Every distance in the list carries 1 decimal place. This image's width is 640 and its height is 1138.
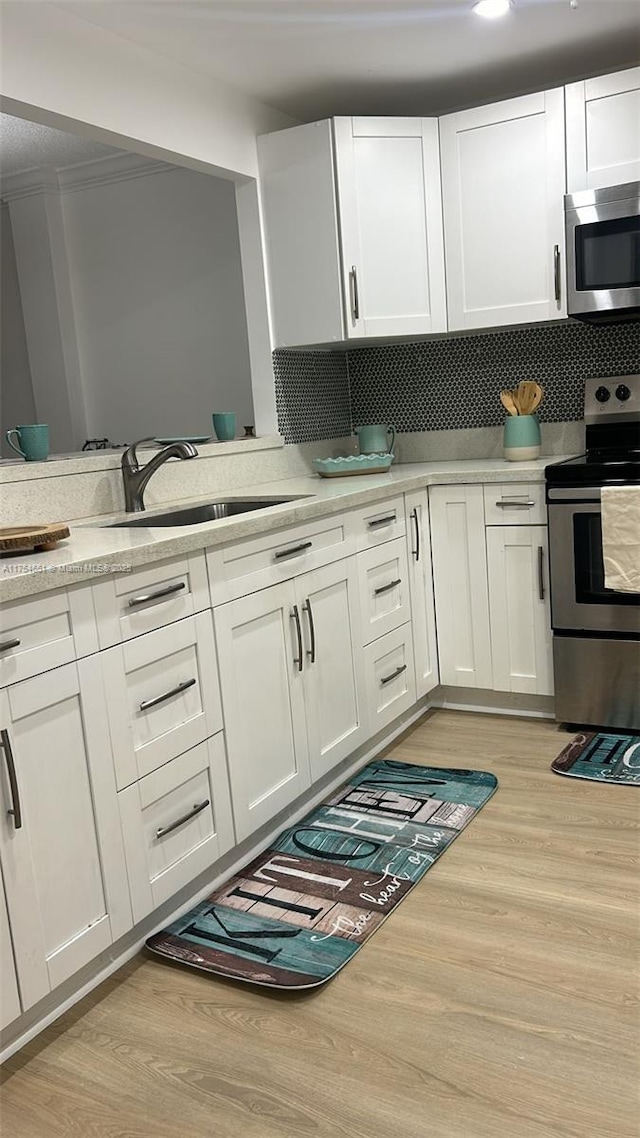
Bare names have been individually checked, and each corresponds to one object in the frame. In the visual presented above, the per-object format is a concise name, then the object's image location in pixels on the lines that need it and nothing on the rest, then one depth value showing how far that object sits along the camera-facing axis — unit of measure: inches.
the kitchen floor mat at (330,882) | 79.0
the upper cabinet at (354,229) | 130.6
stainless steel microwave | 121.1
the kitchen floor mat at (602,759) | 109.4
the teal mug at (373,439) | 149.9
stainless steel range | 116.3
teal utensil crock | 136.9
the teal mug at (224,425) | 133.6
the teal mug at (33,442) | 104.6
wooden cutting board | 74.9
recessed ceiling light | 106.1
